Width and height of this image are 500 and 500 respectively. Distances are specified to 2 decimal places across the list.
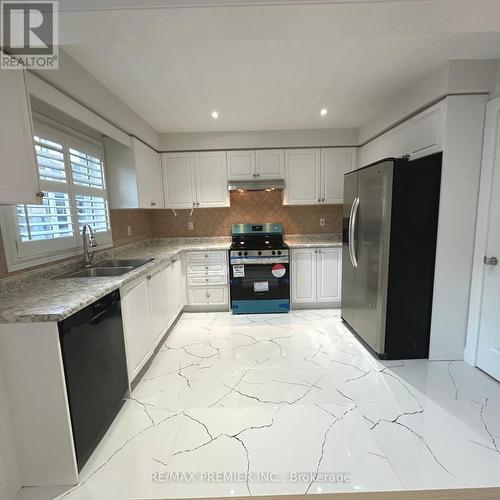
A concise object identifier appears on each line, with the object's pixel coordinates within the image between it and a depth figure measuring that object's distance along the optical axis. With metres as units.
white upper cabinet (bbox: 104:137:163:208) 2.89
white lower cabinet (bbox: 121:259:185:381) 1.98
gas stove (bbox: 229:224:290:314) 3.46
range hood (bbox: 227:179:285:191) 3.63
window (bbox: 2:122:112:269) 1.81
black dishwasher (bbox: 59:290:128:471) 1.35
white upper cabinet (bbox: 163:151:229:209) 3.70
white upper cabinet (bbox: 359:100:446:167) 2.13
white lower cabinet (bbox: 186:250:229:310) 3.57
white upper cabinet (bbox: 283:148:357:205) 3.68
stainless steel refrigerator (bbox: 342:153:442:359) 2.17
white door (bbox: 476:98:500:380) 1.99
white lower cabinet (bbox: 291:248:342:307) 3.53
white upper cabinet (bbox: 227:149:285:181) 3.68
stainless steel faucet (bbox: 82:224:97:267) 2.34
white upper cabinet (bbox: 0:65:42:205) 1.28
